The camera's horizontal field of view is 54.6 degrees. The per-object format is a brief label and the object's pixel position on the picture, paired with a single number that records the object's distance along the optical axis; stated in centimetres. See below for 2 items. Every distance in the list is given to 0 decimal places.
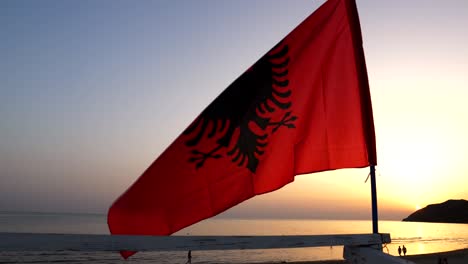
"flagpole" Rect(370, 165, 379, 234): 500
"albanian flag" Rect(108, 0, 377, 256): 509
